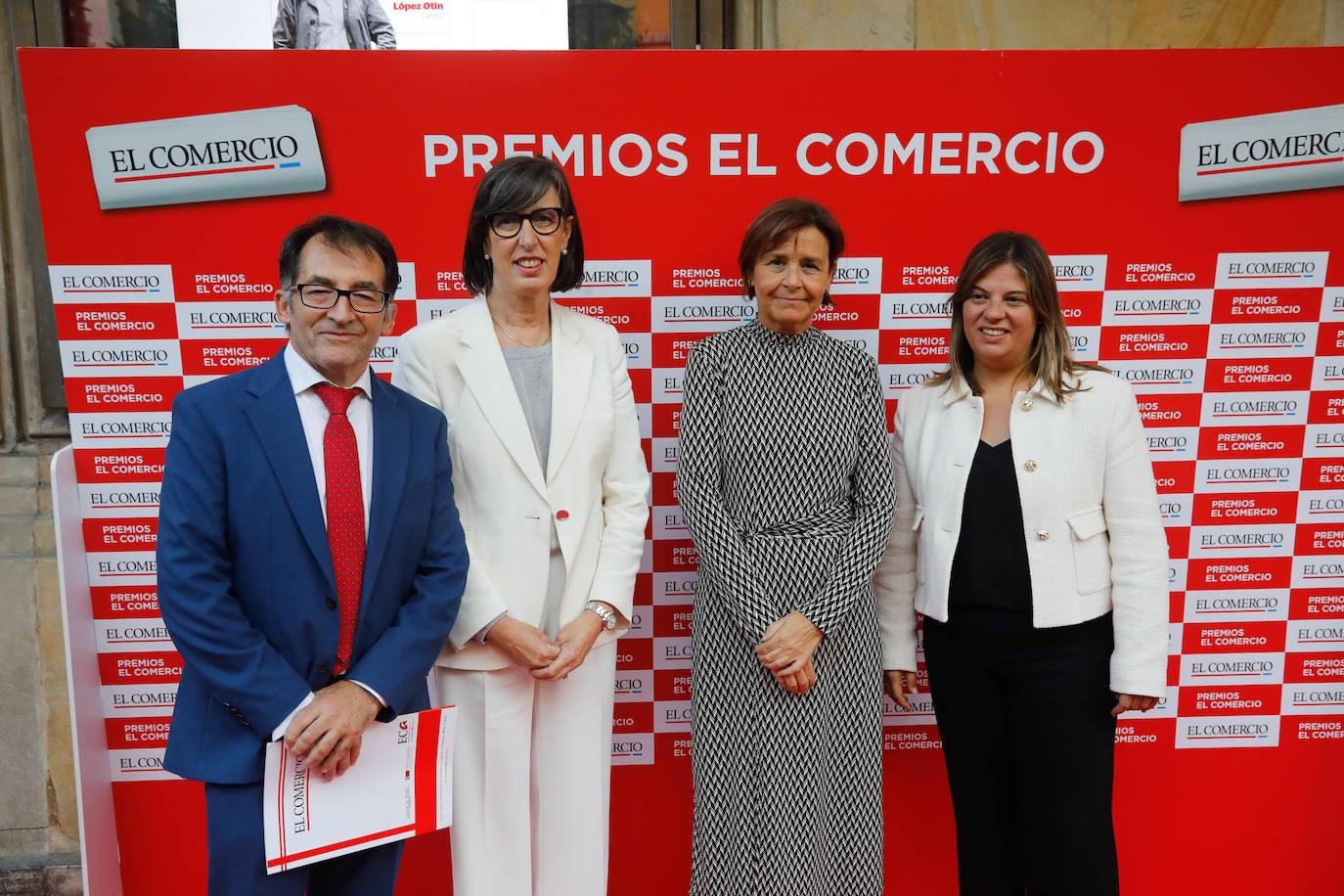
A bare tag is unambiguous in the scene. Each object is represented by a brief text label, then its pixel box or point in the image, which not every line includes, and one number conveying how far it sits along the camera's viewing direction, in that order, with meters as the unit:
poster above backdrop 2.77
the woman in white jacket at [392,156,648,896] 1.70
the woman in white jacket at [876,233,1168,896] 1.73
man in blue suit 1.37
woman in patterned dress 1.76
